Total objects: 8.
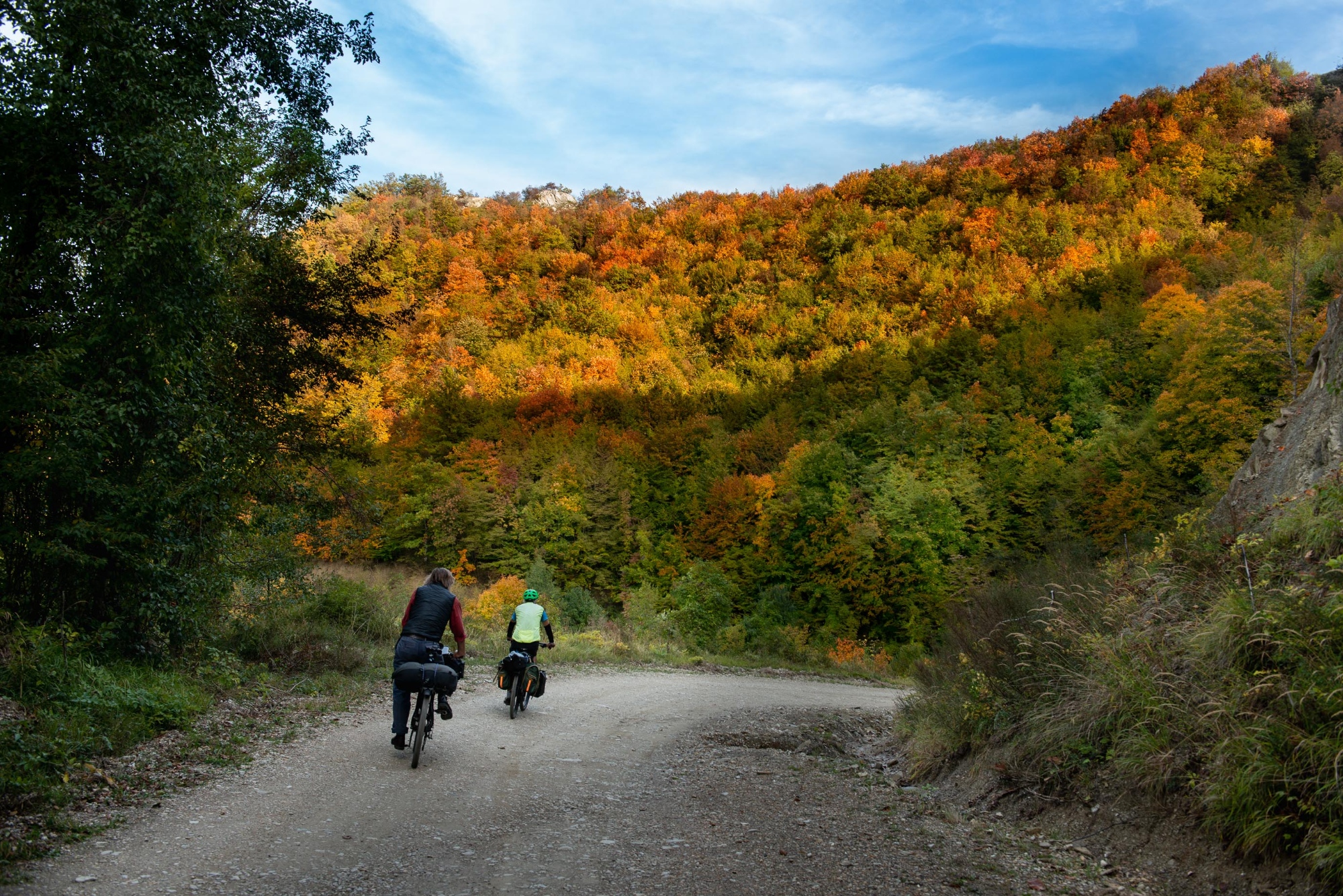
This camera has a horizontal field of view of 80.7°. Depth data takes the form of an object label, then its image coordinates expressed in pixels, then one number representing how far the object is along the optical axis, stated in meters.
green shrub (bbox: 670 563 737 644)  33.06
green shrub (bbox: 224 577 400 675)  11.69
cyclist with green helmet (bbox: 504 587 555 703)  10.65
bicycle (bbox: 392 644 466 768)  7.13
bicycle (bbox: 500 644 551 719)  10.34
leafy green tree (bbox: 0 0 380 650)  8.27
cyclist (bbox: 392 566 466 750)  7.35
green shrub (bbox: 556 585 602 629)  35.25
